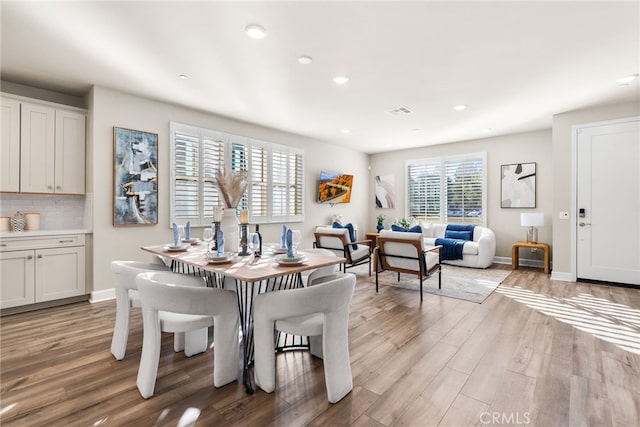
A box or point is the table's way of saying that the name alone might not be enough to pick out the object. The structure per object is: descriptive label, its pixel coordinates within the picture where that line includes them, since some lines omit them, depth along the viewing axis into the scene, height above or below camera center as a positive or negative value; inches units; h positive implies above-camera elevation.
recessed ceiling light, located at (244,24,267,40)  97.8 +61.3
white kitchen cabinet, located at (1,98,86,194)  134.8 +30.6
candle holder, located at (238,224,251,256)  98.4 -9.2
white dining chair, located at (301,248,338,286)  91.6 -19.8
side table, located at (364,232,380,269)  294.7 -24.1
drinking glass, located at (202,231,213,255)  112.4 -8.3
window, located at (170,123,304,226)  176.1 +27.0
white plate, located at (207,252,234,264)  82.8 -13.2
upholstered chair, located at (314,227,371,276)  188.7 -21.0
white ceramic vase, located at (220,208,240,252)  101.5 -6.1
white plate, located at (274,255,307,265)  82.1 -13.4
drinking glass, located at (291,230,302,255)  91.2 -8.0
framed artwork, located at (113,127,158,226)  151.9 +18.4
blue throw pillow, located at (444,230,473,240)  248.5 -17.7
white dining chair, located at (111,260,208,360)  87.7 -28.3
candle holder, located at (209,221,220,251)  99.0 -5.2
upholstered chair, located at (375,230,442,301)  152.9 -22.7
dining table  73.9 -14.4
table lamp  217.9 -3.5
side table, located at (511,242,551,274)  213.3 -29.0
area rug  162.2 -42.7
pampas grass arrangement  100.2 +9.8
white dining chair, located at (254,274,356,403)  68.7 -26.9
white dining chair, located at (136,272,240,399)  69.5 -27.1
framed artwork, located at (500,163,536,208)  242.1 +24.0
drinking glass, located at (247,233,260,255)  99.1 -10.1
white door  169.9 +7.4
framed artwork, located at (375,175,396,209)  316.8 +24.1
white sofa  226.4 -27.8
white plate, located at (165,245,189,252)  104.3 -12.8
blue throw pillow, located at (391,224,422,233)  204.7 -11.2
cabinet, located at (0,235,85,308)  128.3 -27.0
